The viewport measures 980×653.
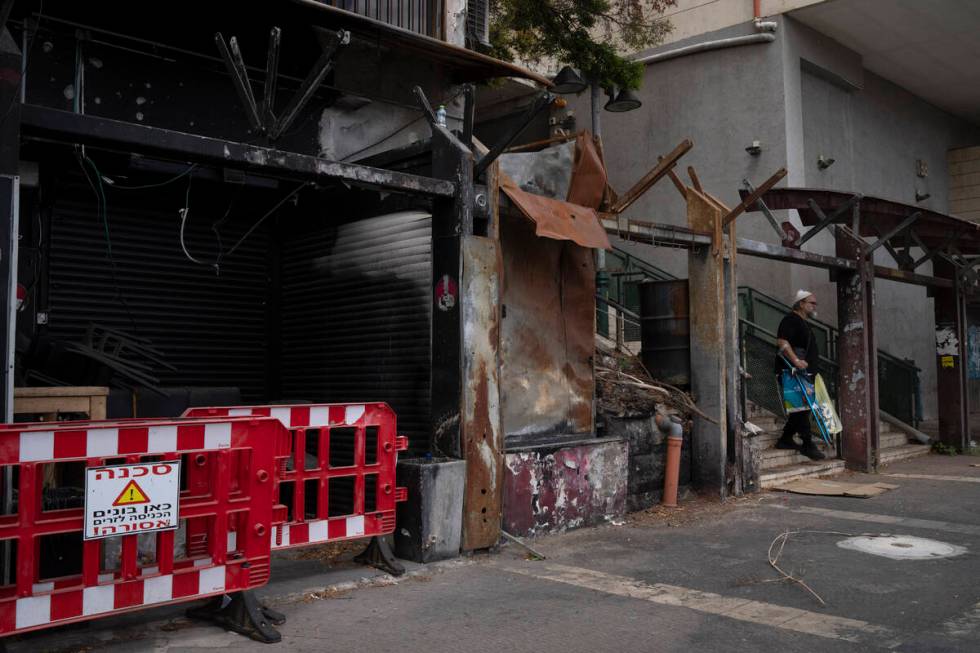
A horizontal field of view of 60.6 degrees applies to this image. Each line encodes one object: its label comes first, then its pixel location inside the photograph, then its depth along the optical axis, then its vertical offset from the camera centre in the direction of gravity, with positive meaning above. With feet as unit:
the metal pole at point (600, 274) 47.94 +5.72
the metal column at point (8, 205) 14.93 +3.11
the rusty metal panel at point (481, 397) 21.94 -0.57
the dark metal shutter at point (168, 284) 26.16 +3.15
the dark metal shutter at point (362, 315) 25.43 +2.00
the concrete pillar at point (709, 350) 30.40 +0.85
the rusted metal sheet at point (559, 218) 23.61 +4.57
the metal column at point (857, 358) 37.27 +0.62
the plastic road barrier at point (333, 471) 17.89 -2.10
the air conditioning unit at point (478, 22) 38.78 +16.49
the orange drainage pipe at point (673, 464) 29.09 -3.14
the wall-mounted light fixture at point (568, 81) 39.78 +13.98
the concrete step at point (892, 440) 43.57 -3.60
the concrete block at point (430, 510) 20.80 -3.38
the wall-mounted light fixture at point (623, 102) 44.57 +14.48
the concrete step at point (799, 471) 33.17 -4.12
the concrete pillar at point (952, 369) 45.16 +0.13
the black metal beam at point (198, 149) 16.05 +4.83
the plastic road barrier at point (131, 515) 13.32 -2.37
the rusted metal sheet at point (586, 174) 26.78 +6.42
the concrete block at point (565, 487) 23.89 -3.38
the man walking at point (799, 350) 35.53 +0.96
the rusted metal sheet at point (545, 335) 26.32 +1.29
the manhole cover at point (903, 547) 22.04 -4.78
